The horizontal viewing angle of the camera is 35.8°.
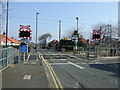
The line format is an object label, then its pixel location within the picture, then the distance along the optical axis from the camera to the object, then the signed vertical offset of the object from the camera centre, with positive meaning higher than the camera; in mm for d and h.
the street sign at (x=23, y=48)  21388 -255
